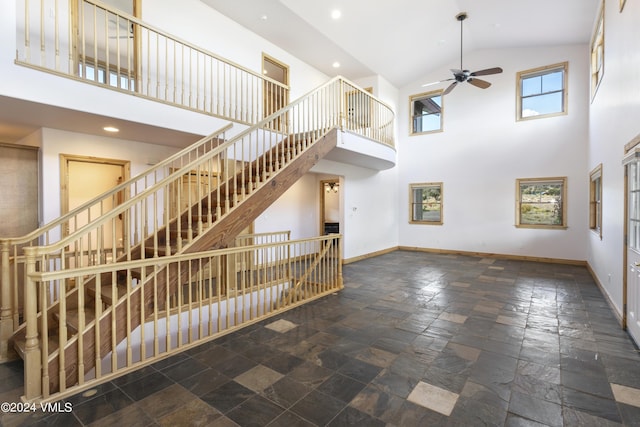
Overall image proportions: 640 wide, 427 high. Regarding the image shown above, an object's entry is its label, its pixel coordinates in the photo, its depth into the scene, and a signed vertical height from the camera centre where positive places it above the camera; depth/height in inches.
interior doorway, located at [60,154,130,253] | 189.8 +19.7
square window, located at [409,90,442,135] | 376.2 +121.1
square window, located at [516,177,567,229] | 305.7 +5.4
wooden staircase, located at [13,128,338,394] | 96.9 -29.5
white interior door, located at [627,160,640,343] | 129.0 -18.9
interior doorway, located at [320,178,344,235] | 403.4 +0.8
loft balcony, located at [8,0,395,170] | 148.3 +89.8
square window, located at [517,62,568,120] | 303.9 +118.7
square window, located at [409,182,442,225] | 377.7 +7.3
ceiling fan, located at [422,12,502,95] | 232.5 +105.9
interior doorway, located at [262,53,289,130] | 279.7 +132.9
